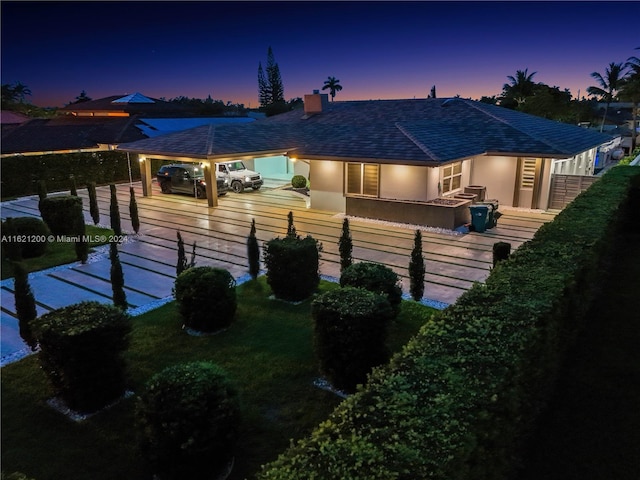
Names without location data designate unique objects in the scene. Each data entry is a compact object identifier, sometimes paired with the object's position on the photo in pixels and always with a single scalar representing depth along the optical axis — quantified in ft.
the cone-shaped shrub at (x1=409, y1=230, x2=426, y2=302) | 30.30
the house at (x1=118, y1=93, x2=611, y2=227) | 56.75
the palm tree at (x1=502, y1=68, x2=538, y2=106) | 166.94
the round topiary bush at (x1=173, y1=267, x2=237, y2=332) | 25.70
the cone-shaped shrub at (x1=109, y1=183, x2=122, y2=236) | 47.21
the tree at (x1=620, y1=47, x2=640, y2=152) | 151.74
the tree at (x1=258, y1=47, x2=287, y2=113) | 260.83
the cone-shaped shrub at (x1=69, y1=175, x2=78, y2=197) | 54.72
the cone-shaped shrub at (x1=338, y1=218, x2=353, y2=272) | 34.68
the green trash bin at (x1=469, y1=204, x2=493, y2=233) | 50.49
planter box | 52.80
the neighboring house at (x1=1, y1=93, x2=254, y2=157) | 96.12
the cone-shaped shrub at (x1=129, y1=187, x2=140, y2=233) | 50.17
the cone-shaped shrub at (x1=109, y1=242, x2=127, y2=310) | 29.09
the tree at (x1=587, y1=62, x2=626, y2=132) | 179.10
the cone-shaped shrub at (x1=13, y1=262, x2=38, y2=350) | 24.25
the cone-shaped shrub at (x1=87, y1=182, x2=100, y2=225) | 54.44
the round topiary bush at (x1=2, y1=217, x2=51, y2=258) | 41.19
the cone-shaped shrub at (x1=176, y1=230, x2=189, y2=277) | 31.73
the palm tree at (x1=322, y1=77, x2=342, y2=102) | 237.25
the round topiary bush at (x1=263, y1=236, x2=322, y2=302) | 30.27
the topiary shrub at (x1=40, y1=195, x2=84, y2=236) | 45.88
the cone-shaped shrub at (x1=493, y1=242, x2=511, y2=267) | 30.07
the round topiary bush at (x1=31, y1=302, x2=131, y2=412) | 18.54
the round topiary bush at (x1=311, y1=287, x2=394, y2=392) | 19.48
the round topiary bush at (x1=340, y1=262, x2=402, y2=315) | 25.72
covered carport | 64.64
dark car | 73.00
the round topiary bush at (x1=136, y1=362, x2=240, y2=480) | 14.56
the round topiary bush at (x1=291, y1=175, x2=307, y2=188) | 80.89
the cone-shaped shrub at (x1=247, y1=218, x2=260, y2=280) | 35.04
